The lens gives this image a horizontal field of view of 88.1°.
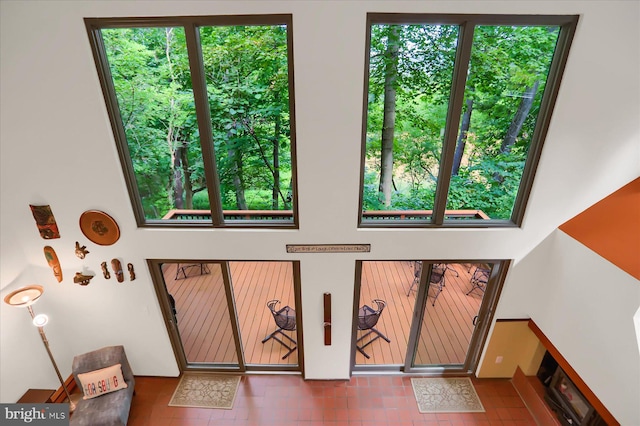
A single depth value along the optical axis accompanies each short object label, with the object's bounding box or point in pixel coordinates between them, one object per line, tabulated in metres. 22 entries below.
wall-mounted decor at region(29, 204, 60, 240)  3.64
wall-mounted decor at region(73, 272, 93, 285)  3.95
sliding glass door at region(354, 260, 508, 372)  4.32
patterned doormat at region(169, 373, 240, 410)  4.39
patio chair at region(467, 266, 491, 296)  4.90
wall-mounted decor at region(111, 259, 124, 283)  3.90
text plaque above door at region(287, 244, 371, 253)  3.82
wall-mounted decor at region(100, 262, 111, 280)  3.92
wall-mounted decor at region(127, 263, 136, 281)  3.94
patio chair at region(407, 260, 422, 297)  5.90
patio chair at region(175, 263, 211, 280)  4.45
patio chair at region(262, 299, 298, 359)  4.71
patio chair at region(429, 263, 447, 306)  5.65
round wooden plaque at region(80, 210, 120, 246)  3.66
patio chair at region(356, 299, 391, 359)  4.69
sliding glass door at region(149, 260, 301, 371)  4.28
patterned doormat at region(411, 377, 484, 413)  4.29
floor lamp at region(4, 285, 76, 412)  3.57
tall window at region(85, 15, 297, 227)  3.15
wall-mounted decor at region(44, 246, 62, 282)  3.87
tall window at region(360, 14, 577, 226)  3.12
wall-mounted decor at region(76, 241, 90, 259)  3.83
